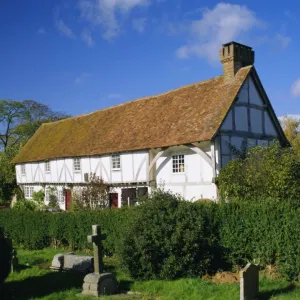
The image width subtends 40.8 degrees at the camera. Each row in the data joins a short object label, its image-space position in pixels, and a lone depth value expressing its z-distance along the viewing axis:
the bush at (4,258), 10.65
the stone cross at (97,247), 10.46
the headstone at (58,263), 13.21
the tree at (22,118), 56.75
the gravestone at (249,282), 8.90
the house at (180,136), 21.83
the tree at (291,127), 42.16
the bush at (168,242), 11.27
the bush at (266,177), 16.98
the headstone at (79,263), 12.64
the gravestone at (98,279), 10.03
